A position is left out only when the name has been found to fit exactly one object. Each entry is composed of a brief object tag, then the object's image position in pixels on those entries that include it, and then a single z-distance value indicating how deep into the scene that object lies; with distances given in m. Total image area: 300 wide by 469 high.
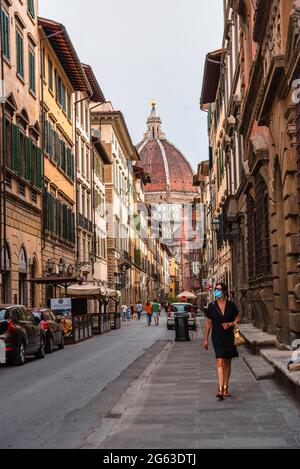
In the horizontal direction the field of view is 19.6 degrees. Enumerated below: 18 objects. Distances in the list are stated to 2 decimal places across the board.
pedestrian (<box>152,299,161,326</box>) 57.16
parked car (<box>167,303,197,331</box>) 46.75
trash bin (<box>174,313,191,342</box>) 32.41
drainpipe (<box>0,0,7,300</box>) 30.55
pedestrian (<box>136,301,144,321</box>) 73.71
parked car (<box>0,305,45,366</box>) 20.97
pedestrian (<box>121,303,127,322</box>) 69.97
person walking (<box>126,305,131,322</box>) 69.69
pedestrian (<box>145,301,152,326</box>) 55.62
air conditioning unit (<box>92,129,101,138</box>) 67.57
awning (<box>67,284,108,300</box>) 40.16
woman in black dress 12.88
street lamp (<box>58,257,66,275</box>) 42.86
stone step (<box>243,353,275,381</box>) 15.11
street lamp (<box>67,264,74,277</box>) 46.79
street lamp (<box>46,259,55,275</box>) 40.78
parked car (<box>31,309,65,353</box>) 25.92
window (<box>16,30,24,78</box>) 35.00
